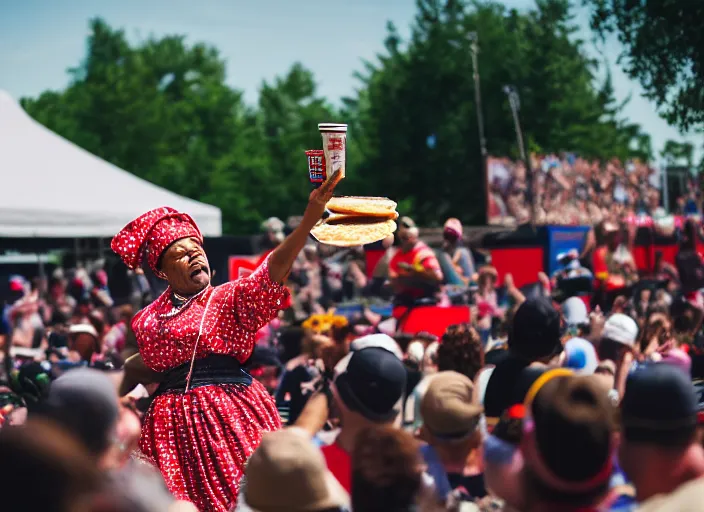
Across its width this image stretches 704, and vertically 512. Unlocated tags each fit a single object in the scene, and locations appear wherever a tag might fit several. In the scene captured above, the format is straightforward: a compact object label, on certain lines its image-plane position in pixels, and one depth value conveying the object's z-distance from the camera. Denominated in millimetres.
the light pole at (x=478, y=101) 44597
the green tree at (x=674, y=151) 64562
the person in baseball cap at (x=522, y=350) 4660
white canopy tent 13211
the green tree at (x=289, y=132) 56406
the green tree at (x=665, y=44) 11492
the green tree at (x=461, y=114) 48281
